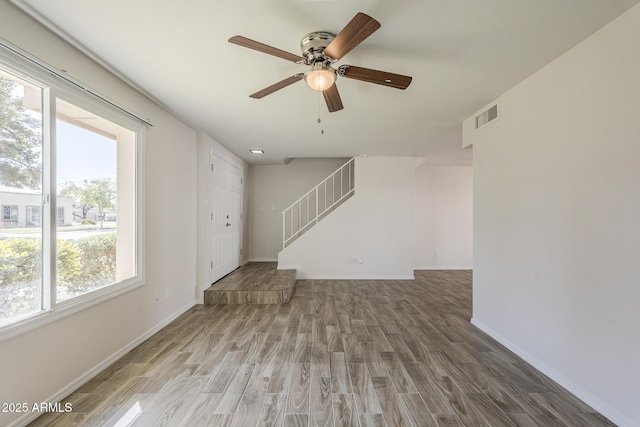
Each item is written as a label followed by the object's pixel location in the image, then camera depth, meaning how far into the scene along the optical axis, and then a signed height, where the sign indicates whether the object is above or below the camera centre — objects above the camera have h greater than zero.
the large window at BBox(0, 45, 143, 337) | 1.51 +0.12
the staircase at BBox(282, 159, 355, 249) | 6.15 +0.26
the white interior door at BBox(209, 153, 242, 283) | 4.21 -0.06
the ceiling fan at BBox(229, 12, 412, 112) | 1.49 +0.99
